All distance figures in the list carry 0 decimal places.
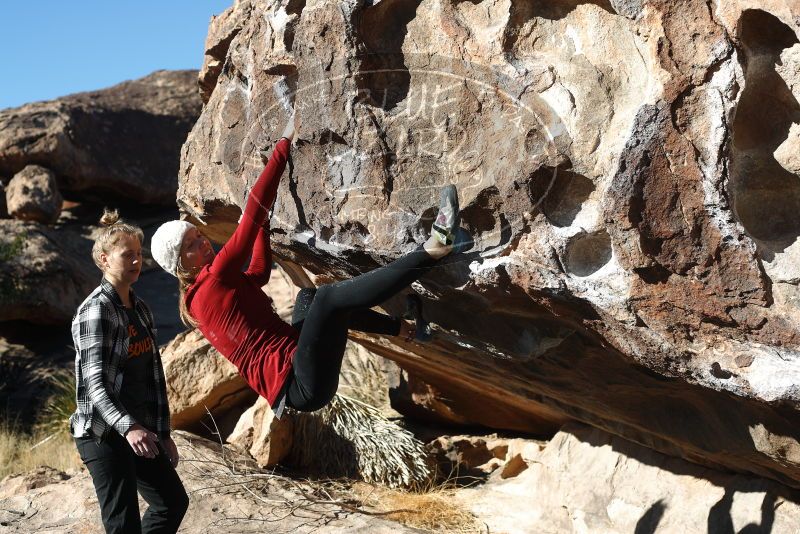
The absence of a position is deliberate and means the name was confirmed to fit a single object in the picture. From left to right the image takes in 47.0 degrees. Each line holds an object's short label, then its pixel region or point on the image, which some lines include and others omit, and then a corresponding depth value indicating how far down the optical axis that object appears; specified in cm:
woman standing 342
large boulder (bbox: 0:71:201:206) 1170
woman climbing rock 350
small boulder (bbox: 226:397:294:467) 601
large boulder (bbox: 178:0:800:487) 312
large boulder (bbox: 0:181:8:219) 1148
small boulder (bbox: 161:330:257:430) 644
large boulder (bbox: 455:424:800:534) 436
